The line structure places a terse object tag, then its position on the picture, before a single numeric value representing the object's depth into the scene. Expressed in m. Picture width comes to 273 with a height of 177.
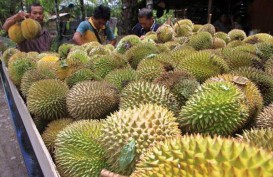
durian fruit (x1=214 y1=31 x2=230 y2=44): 2.42
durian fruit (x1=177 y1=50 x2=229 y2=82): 1.31
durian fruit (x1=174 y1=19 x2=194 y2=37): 2.77
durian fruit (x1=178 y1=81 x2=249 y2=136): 0.93
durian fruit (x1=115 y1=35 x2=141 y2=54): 2.25
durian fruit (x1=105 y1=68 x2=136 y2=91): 1.39
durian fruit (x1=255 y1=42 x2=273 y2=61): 1.61
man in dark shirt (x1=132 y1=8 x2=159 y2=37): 4.03
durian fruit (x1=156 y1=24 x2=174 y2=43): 2.59
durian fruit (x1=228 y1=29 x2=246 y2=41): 2.52
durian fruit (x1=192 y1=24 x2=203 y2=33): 2.97
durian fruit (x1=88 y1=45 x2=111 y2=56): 2.11
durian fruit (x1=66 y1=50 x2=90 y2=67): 1.82
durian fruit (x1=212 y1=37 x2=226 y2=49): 2.15
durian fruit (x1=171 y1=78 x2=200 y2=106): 1.11
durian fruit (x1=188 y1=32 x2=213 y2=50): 2.01
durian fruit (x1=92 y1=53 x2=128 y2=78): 1.63
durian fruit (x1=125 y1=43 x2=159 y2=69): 1.81
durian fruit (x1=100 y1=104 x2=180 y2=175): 0.81
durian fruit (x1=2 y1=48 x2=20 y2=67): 2.83
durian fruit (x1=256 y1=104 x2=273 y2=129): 0.91
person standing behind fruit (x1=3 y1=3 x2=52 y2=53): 3.52
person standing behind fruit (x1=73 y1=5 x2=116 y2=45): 3.82
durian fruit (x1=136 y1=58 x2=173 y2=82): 1.36
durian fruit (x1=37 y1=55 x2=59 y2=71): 1.89
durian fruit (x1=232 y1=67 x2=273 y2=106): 1.18
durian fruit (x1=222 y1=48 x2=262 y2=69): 1.42
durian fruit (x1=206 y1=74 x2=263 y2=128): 1.02
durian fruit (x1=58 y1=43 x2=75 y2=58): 2.52
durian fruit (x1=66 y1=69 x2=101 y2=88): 1.52
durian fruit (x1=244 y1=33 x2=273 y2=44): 2.08
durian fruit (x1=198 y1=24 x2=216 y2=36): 2.60
